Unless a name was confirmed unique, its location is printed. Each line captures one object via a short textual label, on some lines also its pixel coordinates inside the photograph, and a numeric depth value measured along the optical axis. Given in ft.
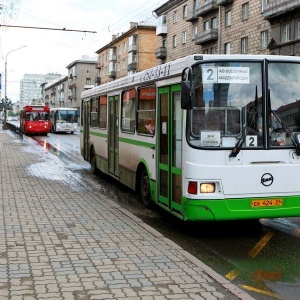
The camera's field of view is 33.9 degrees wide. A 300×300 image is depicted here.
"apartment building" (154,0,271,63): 125.70
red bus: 146.30
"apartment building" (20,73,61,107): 571.07
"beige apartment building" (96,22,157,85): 241.96
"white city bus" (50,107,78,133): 164.66
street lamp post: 186.31
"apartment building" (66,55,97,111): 369.09
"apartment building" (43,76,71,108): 428.56
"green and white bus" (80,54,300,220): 22.50
